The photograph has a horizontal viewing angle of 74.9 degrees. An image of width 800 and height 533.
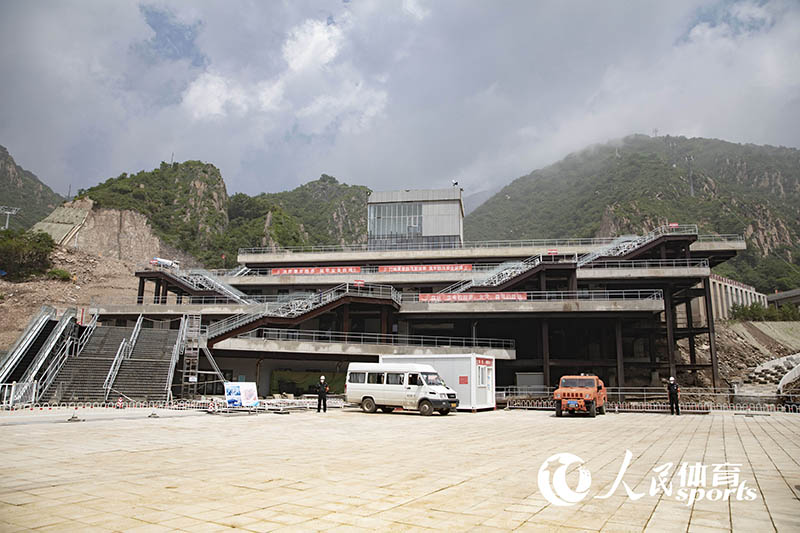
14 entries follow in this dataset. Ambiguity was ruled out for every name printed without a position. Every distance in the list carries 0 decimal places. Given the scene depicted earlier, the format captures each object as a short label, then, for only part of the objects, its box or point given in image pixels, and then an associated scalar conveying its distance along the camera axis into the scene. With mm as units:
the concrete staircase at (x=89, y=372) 24656
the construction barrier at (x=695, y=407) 27750
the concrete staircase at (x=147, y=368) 25688
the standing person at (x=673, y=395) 25891
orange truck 23781
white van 22906
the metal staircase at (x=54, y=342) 25348
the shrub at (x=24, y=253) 66250
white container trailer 26656
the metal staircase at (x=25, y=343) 24641
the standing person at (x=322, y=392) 23656
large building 39000
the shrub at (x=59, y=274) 68250
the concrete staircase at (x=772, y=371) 48994
